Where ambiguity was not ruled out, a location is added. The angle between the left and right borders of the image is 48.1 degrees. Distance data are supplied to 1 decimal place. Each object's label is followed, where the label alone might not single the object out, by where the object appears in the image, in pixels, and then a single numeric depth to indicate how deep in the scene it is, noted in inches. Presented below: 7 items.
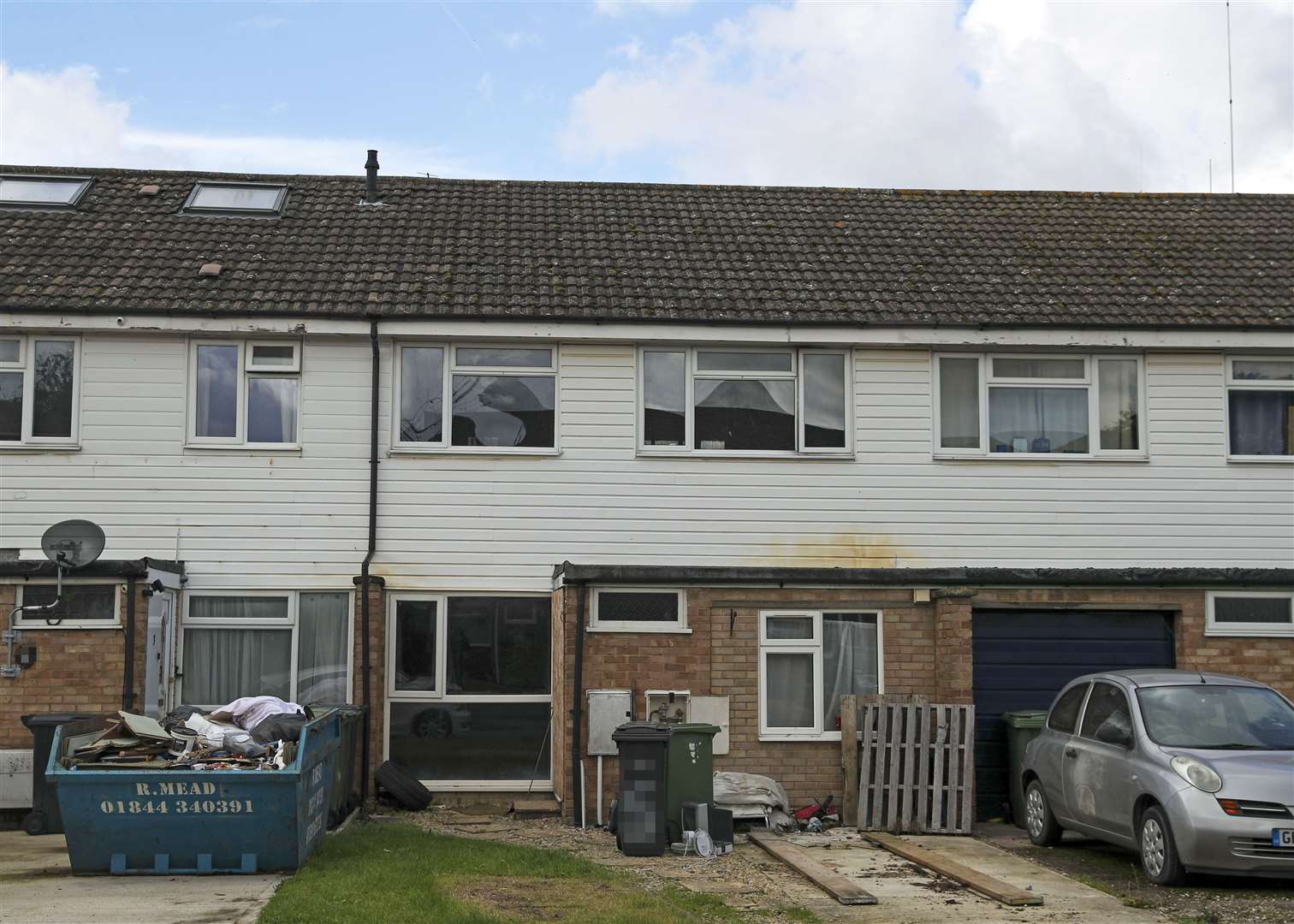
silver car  385.7
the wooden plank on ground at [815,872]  386.0
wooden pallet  530.9
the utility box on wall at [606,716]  541.6
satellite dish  535.2
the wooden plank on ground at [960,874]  384.2
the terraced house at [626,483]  568.4
